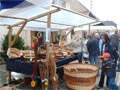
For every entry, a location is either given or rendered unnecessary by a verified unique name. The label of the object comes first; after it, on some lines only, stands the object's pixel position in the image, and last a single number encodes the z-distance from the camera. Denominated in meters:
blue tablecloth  3.77
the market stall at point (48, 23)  3.30
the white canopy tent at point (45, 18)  2.21
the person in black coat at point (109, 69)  3.85
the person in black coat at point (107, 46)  4.18
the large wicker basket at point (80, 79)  3.73
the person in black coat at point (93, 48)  5.43
